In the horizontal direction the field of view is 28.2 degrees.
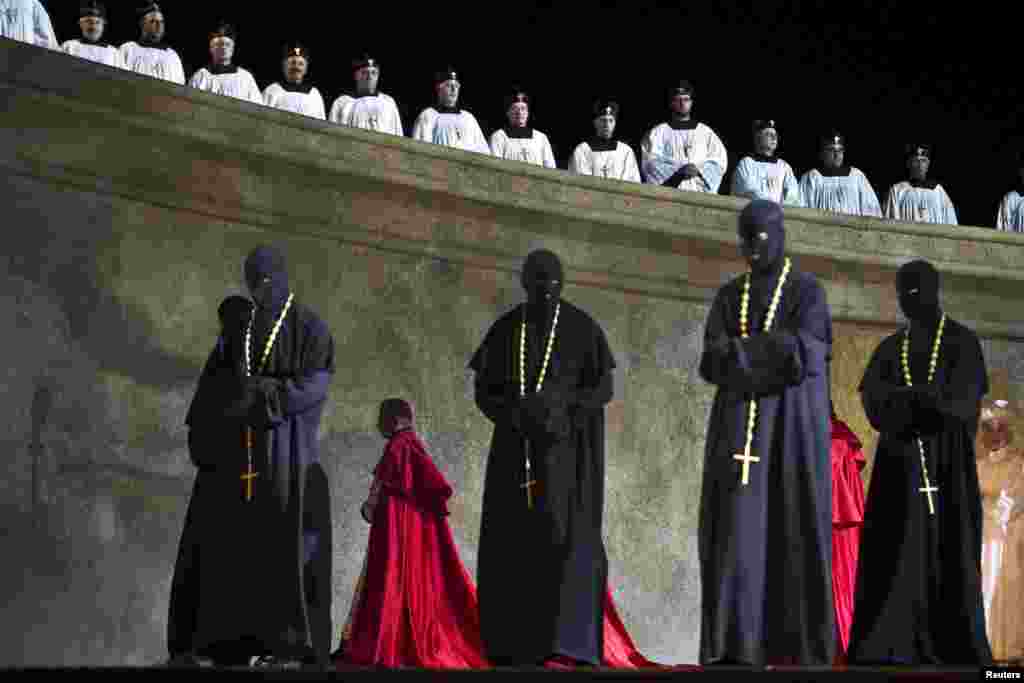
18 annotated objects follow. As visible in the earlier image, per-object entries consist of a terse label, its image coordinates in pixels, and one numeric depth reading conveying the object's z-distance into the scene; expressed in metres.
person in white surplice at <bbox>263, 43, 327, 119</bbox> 14.88
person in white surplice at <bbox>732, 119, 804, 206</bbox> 15.83
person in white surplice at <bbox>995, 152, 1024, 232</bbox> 16.67
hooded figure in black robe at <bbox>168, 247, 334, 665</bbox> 9.10
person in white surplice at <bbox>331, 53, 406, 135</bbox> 15.26
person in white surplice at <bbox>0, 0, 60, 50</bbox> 13.73
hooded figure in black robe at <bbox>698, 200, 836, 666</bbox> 8.11
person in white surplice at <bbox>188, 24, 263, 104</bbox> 14.92
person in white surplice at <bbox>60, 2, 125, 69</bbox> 14.46
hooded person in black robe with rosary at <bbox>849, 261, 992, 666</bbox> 8.77
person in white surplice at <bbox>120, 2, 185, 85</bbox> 14.74
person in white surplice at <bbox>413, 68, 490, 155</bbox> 15.37
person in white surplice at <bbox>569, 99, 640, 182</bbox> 15.71
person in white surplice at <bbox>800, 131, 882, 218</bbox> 16.30
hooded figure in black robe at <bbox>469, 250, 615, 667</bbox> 9.02
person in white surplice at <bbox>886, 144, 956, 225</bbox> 16.53
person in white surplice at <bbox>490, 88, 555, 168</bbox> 15.73
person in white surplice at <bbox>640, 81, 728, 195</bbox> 15.83
